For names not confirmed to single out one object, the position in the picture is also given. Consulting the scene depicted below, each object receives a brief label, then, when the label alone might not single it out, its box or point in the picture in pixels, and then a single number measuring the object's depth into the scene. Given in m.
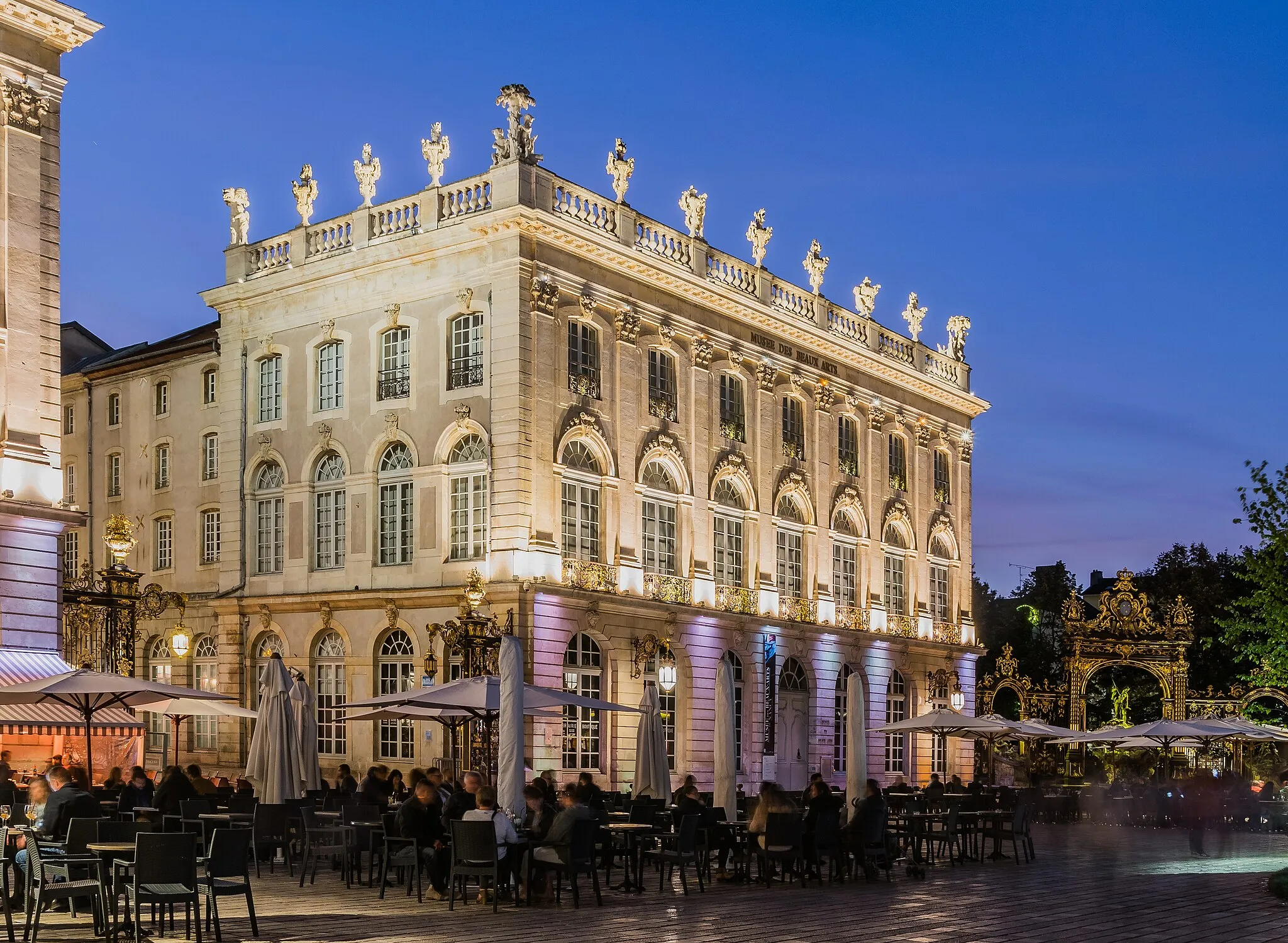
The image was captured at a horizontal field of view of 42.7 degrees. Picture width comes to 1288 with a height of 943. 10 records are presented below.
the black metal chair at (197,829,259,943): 14.32
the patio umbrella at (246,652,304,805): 23.67
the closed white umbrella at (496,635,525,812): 18.86
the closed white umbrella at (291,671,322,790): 26.45
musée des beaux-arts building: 35.97
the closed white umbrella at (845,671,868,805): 25.86
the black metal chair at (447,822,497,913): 17.05
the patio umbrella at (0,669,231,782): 21.12
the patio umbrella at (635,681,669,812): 25.73
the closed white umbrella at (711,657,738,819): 23.38
